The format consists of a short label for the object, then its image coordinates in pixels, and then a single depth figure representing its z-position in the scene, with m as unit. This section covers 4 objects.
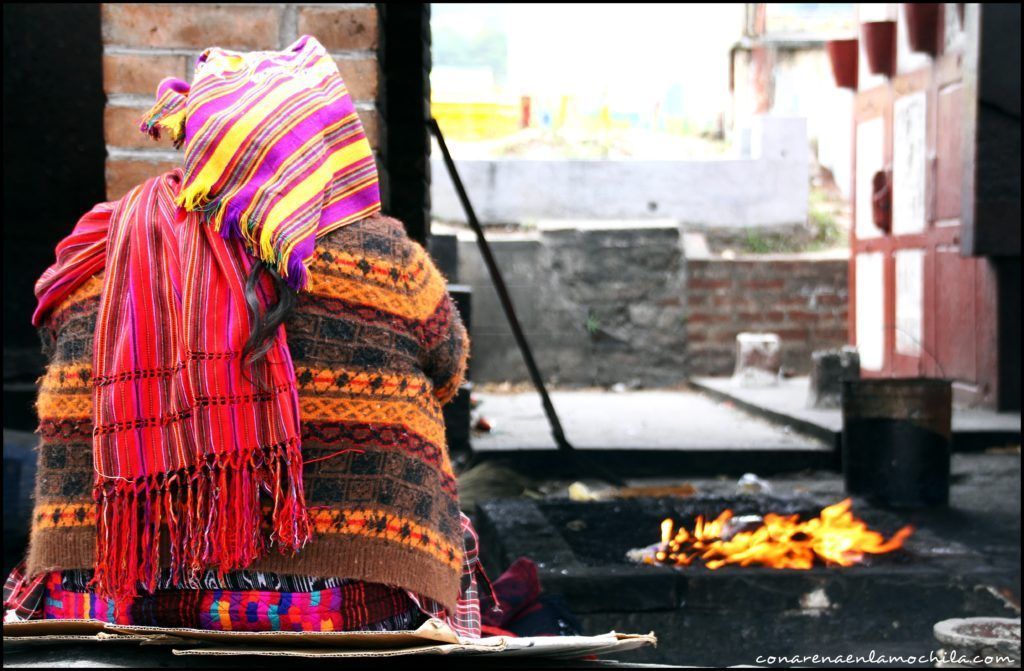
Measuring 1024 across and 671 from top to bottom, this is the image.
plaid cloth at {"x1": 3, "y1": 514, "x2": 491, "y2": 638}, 1.69
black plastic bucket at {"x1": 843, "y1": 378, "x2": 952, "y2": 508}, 4.88
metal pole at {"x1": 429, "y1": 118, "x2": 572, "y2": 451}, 4.55
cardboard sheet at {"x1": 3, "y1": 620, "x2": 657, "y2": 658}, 1.53
